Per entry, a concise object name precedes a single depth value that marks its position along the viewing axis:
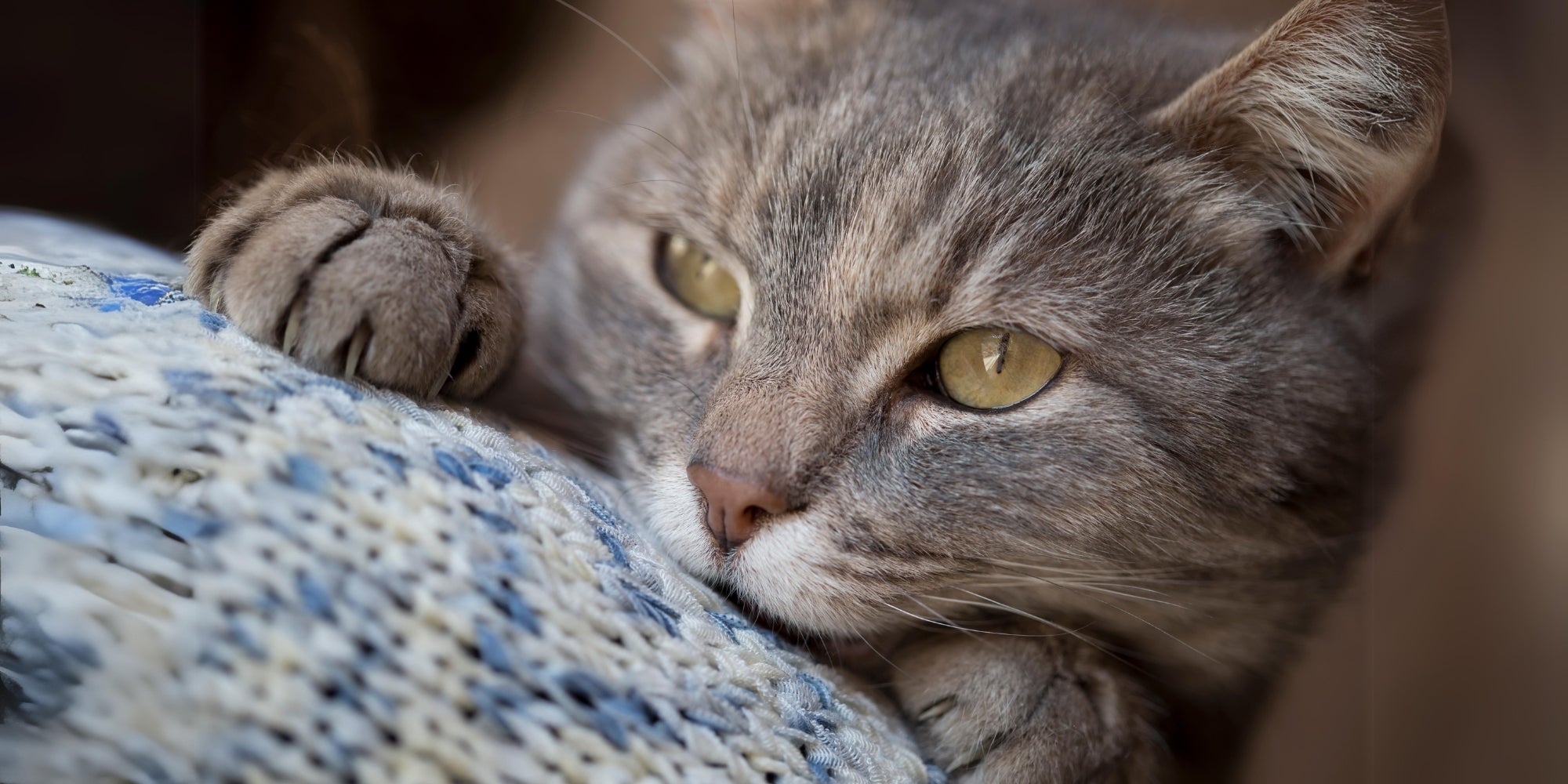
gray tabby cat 0.45
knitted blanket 0.40
